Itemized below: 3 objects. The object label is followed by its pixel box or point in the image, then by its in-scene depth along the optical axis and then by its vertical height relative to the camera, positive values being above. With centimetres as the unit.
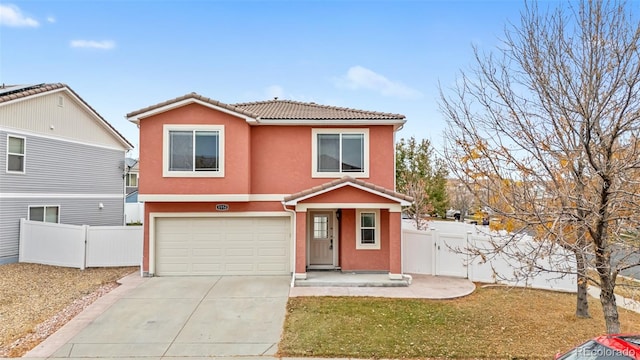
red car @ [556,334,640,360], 351 -163
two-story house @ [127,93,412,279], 1234 -60
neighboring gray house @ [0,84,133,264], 1347 +161
